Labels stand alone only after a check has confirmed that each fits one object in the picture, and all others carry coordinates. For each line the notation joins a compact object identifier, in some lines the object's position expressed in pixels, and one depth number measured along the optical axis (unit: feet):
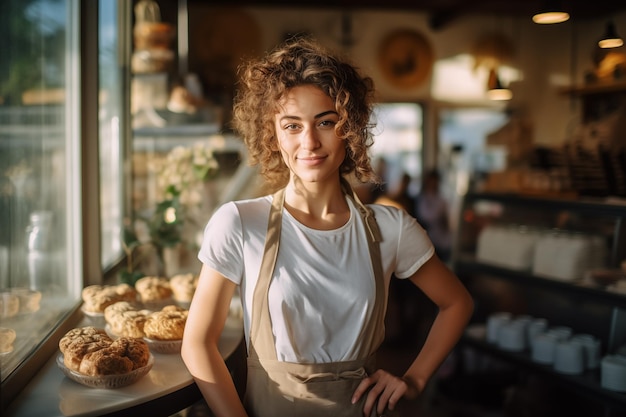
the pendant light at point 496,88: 17.88
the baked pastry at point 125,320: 5.96
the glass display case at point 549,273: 10.34
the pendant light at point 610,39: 11.07
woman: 5.08
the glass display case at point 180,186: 9.11
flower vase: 9.09
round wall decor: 26.91
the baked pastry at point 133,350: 5.16
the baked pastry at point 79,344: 5.10
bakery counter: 4.67
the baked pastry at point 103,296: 6.55
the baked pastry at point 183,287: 7.48
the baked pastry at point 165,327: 5.83
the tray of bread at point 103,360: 4.99
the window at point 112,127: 10.05
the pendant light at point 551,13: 10.43
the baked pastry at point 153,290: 7.18
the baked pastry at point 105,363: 4.97
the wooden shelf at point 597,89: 21.97
